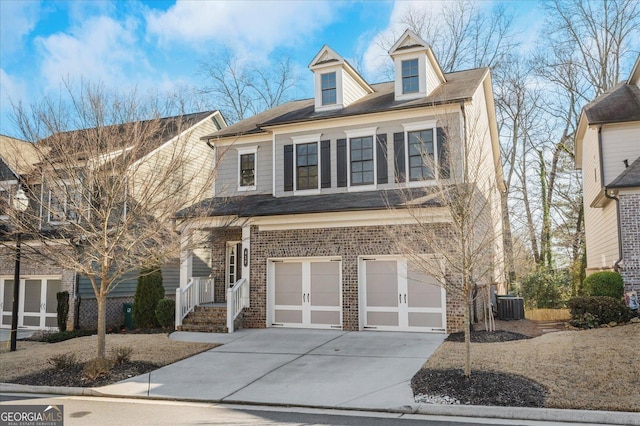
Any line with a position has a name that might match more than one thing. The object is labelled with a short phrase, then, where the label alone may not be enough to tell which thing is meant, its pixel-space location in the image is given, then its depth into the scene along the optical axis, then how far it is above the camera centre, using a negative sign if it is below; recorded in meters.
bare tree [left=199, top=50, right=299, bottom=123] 35.50 +13.43
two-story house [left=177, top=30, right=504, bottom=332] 14.84 +1.96
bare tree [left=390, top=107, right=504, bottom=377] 8.67 +0.53
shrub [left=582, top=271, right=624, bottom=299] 13.70 -0.56
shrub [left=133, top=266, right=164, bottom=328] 17.64 -1.12
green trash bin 19.42 -1.79
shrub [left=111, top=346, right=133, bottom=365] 11.03 -1.92
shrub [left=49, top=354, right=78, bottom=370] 10.87 -2.00
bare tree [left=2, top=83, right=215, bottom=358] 10.48 +1.56
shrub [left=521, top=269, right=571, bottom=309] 23.80 -1.14
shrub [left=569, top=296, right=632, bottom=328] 12.95 -1.19
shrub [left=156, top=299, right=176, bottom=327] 16.62 -1.47
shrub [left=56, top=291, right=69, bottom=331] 18.27 -1.45
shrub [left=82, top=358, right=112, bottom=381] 10.18 -2.01
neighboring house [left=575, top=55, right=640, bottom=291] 14.01 +2.77
